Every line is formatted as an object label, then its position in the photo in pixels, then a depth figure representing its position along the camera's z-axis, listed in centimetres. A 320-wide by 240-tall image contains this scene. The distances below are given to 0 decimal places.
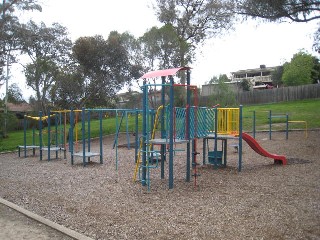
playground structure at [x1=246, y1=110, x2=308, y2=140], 2025
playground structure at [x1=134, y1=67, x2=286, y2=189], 756
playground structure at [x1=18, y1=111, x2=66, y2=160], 1368
